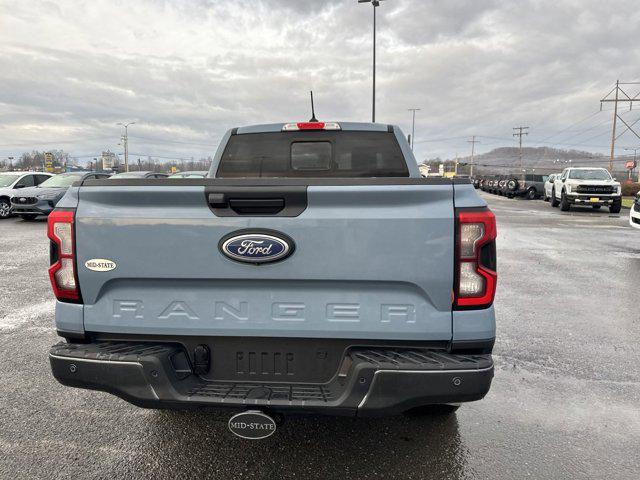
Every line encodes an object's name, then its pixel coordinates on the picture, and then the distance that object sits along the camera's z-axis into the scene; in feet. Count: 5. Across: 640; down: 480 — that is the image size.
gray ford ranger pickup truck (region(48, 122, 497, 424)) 7.52
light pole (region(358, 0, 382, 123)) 89.19
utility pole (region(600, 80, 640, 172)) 177.85
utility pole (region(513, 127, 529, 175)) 338.34
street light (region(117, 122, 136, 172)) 229.76
